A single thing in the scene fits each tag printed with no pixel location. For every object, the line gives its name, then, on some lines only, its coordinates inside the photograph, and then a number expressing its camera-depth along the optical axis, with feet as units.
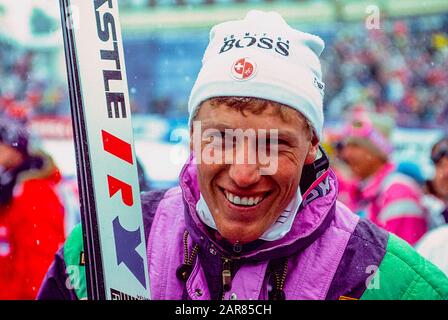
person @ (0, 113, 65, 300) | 7.32
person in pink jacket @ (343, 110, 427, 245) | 8.42
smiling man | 6.08
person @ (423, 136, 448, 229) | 9.85
